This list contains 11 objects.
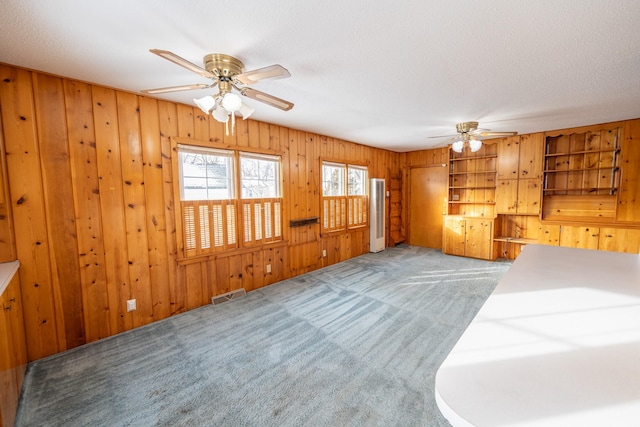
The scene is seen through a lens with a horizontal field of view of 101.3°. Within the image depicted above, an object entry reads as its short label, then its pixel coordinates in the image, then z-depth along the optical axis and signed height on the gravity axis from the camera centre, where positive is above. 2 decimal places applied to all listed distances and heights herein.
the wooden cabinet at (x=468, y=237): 5.05 -0.90
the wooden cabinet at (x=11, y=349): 1.49 -0.99
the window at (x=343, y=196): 4.86 -0.05
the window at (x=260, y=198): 3.57 -0.04
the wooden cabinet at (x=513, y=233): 4.97 -0.82
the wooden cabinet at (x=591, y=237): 3.87 -0.74
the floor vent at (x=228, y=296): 3.27 -1.29
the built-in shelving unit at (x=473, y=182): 5.33 +0.20
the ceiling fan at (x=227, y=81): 1.71 +0.80
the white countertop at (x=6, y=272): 1.67 -0.53
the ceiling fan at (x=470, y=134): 3.68 +0.82
